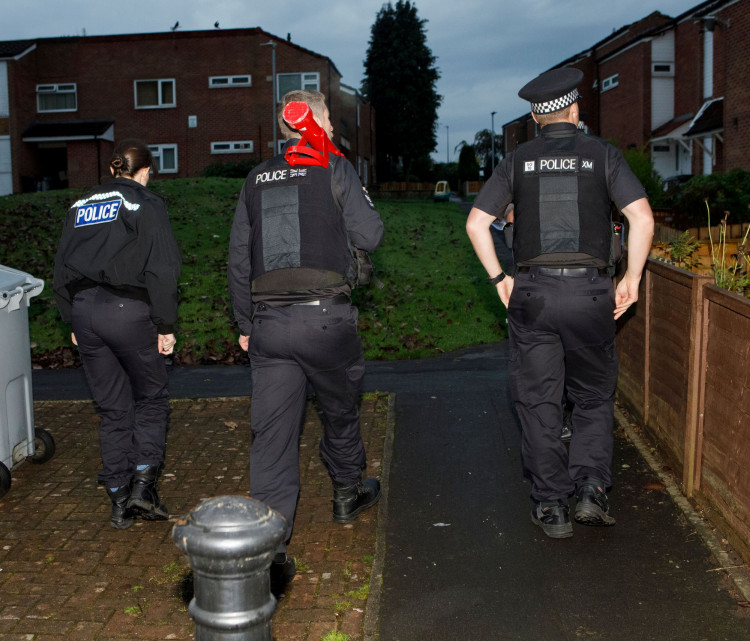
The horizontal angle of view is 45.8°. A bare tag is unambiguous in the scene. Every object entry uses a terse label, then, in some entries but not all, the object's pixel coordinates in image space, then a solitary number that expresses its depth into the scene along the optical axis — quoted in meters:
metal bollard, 2.18
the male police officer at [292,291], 4.23
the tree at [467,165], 76.25
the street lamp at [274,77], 40.62
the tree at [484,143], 99.30
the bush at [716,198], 16.48
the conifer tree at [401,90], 74.19
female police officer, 4.81
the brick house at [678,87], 27.67
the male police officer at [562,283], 4.55
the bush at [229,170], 36.84
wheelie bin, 5.70
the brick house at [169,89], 42.34
